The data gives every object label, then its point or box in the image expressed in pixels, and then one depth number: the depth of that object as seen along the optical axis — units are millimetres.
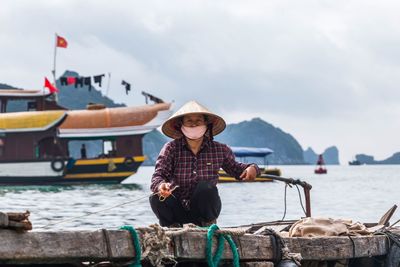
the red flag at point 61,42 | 73596
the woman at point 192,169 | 7858
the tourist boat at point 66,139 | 60930
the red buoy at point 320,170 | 134802
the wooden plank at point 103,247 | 5693
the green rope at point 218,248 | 6763
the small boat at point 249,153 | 76853
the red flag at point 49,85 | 64618
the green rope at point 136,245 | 6304
